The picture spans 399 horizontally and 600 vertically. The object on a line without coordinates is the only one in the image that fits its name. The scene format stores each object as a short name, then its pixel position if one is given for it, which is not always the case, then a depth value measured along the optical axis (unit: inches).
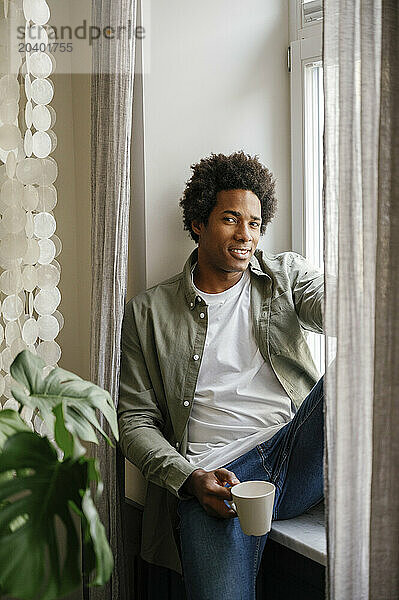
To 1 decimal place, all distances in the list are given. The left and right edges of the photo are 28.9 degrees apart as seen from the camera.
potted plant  38.5
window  92.7
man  75.3
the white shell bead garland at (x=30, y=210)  74.5
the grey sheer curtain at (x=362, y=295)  46.9
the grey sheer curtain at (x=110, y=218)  77.3
